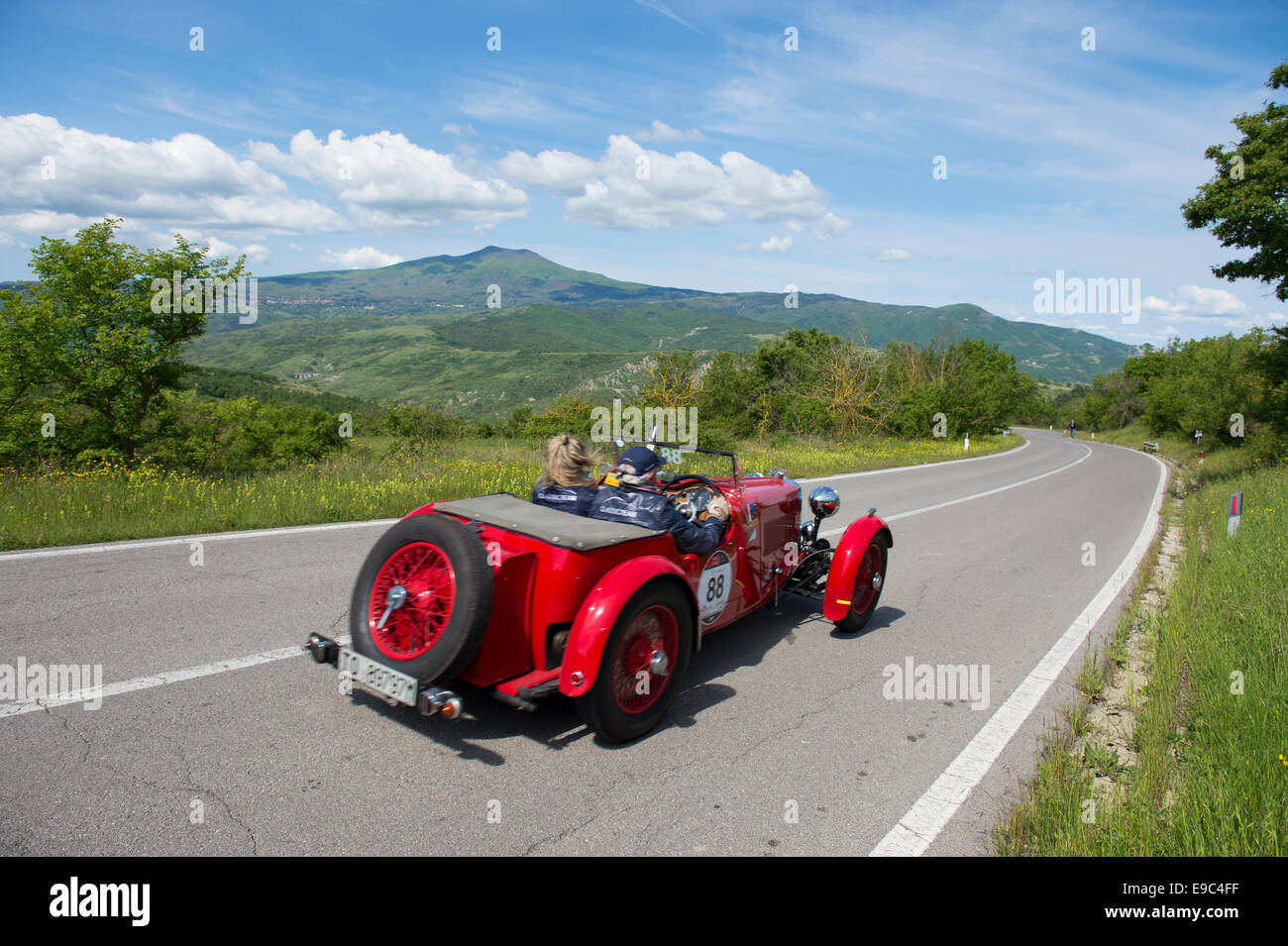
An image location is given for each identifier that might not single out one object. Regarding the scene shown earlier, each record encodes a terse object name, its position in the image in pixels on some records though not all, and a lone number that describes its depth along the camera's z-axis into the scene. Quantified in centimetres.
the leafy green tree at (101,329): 1341
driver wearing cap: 403
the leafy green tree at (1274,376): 1922
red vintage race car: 315
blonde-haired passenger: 422
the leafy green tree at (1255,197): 1493
